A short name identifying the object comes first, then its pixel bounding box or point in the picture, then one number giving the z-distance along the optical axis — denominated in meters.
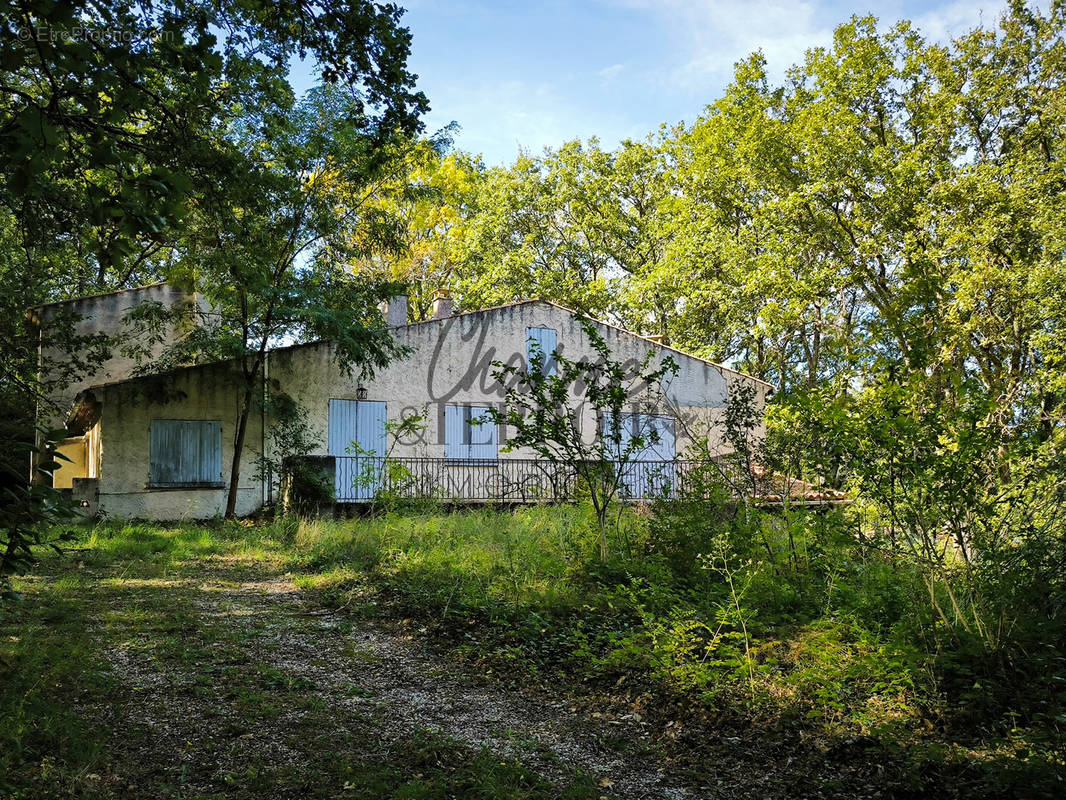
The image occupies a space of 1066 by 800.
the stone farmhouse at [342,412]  15.18
